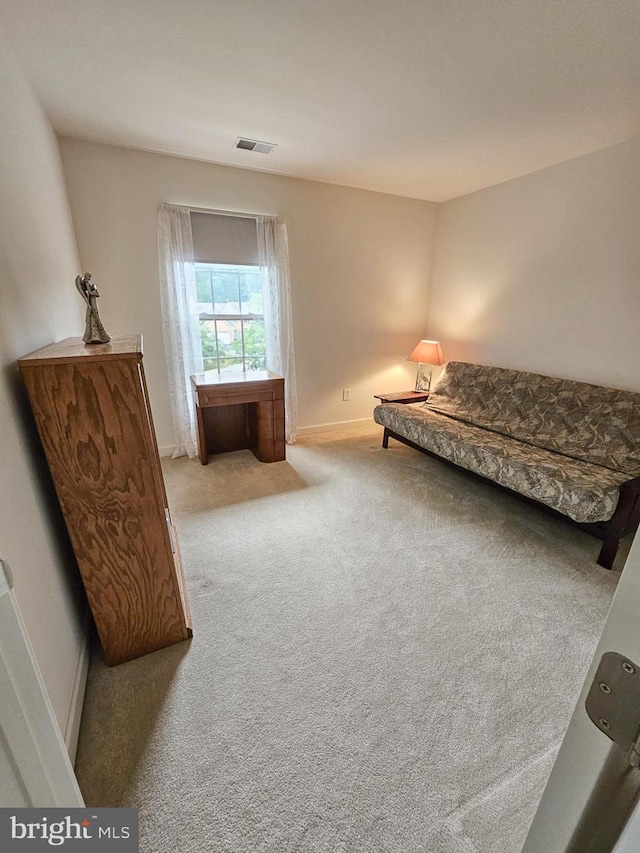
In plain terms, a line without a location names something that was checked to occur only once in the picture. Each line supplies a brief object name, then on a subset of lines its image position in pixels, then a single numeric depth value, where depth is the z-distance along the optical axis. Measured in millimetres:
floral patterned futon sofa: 1932
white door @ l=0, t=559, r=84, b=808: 580
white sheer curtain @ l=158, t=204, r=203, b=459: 2801
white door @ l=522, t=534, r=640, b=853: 318
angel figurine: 1383
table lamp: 3684
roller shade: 2920
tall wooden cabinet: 1136
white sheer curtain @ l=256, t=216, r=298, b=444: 3131
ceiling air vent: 2459
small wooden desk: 2818
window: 3104
